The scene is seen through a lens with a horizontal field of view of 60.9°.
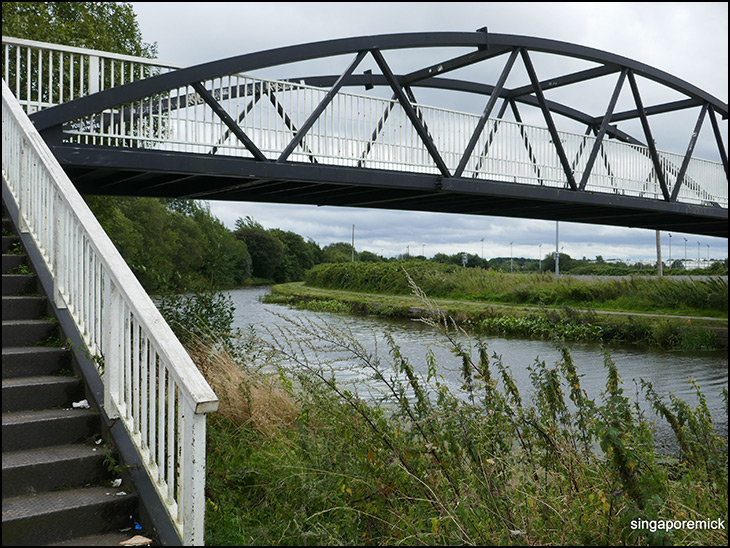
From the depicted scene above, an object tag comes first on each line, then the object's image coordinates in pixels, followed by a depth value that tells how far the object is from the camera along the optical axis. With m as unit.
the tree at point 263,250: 52.31
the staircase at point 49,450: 3.60
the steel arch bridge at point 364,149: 9.22
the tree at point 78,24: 15.29
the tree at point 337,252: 57.82
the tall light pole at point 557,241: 50.72
